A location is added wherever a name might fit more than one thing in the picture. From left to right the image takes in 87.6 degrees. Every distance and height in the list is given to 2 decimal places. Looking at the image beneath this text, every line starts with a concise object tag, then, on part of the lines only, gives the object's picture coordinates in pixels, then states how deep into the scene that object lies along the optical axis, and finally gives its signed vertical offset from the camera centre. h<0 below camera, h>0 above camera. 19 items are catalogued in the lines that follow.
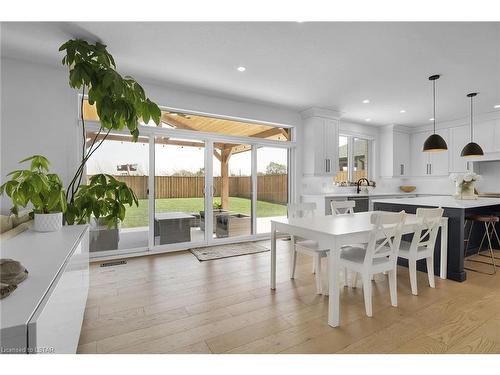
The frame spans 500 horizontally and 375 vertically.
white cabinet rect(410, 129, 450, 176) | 6.24 +0.63
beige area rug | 3.90 -1.06
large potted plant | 2.46 +0.77
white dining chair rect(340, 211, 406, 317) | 2.18 -0.66
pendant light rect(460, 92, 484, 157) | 4.14 +0.54
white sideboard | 0.85 -0.44
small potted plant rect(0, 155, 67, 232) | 1.86 -0.07
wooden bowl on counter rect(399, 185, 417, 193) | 6.85 -0.09
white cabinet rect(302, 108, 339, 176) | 5.21 +0.88
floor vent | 3.50 -1.07
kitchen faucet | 6.13 +0.04
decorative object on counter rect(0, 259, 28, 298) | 1.02 -0.38
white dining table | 2.05 -0.42
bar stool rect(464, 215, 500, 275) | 3.22 -0.70
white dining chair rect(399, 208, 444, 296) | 2.59 -0.64
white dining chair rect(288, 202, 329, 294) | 2.63 -0.67
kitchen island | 3.02 -0.37
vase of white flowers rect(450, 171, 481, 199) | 3.74 +0.00
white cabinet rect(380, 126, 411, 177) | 6.54 +0.81
